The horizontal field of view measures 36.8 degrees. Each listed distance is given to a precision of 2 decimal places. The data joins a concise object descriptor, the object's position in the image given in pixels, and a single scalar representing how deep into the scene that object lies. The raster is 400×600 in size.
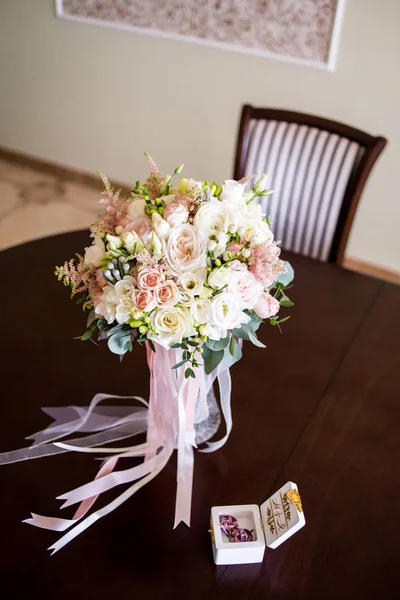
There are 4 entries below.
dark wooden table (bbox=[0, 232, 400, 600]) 1.04
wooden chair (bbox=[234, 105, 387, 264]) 1.90
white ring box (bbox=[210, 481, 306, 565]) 1.03
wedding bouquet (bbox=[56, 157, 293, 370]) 0.98
